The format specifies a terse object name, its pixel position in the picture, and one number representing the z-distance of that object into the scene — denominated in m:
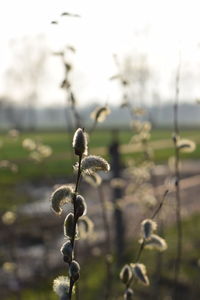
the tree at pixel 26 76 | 68.50
